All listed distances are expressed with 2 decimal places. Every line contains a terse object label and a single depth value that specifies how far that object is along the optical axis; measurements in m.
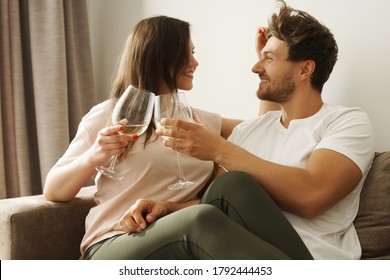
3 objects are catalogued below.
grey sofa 1.58
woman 1.59
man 1.54
